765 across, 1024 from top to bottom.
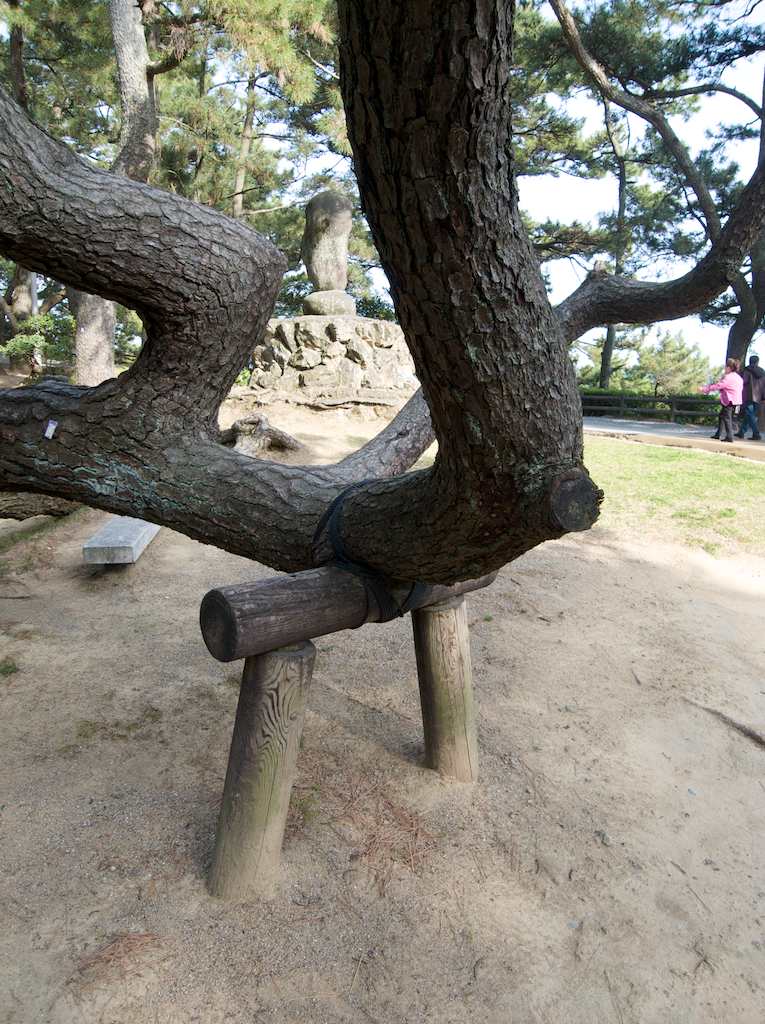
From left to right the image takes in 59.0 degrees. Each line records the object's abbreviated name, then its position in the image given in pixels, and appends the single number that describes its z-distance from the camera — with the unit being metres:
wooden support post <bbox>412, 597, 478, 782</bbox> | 2.59
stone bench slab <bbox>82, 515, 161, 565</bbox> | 4.50
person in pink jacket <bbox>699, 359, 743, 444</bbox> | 10.02
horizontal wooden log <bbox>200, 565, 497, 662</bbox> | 1.82
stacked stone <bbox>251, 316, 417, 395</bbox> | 9.49
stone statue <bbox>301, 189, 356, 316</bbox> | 10.55
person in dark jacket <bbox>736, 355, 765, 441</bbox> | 11.33
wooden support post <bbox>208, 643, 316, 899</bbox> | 1.97
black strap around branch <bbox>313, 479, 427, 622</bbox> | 2.02
